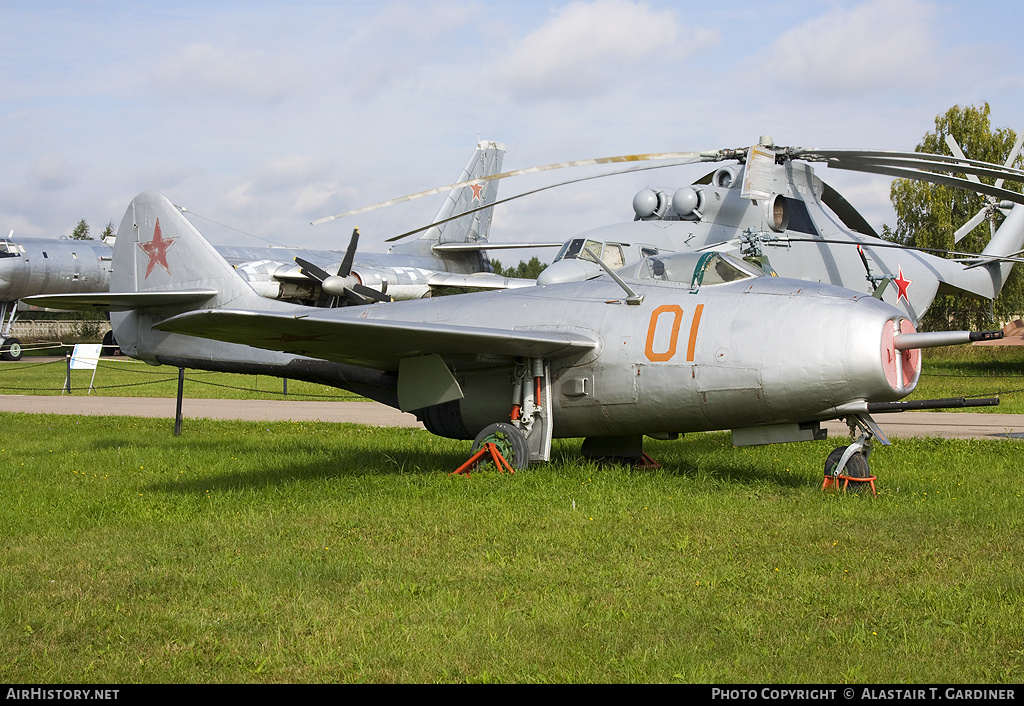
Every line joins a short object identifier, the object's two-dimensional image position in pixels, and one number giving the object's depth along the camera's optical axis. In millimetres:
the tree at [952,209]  41812
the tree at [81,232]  79750
